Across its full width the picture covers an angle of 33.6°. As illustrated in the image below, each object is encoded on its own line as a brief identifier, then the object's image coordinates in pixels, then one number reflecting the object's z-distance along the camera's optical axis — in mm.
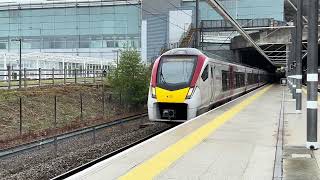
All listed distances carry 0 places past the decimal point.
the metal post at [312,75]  12117
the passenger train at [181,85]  21109
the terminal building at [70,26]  88188
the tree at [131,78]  32688
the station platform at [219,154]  9320
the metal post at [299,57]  21172
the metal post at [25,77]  30169
